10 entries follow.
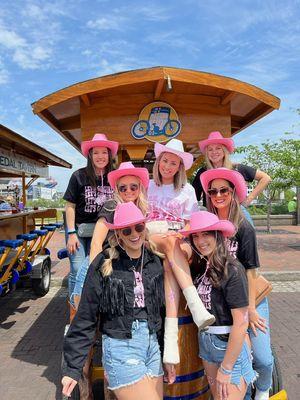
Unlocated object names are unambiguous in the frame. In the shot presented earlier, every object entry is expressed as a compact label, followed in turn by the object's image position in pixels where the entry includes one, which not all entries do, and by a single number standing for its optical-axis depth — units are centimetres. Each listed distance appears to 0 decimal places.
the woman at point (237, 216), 254
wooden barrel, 255
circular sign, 429
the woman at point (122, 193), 270
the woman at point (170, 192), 282
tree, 1354
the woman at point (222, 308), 221
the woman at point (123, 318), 216
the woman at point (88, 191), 337
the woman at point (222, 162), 323
